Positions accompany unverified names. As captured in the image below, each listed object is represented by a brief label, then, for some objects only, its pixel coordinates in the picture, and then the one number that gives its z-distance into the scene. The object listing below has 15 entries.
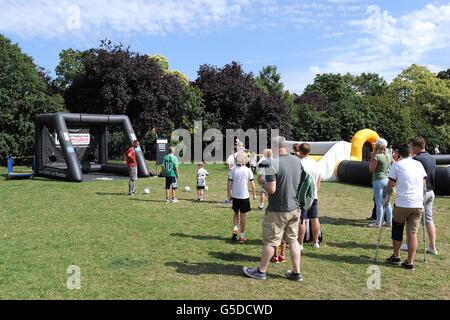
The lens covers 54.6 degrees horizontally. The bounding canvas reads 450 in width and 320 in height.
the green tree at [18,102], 24.67
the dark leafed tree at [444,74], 66.50
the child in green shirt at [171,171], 12.06
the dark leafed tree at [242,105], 35.41
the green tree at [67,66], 40.53
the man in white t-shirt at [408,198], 6.26
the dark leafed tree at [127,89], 28.25
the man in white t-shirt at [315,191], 6.91
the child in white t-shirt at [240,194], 7.77
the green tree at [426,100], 43.72
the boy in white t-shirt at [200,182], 12.65
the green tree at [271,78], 52.56
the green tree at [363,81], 77.19
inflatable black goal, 17.30
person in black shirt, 6.91
